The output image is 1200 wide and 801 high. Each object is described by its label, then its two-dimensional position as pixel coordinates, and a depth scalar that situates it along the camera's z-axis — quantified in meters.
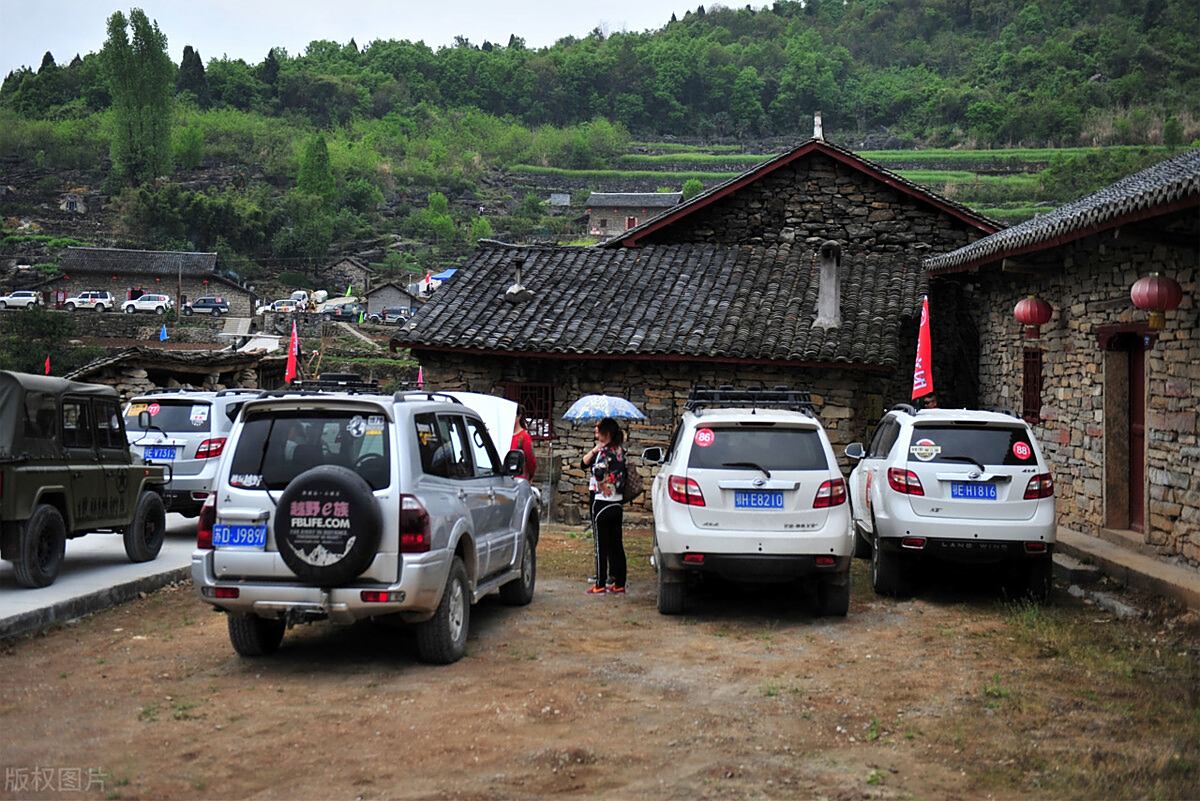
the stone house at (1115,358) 10.73
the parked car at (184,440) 15.12
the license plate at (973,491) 10.02
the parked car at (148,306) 67.50
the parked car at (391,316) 67.00
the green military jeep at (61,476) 9.73
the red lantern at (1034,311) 14.54
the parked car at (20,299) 67.10
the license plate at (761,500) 9.24
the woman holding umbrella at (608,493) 10.67
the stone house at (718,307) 18.59
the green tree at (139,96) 94.44
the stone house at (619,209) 99.75
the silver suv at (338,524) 7.05
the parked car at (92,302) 69.56
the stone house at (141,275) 73.56
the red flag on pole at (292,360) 24.64
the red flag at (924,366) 16.66
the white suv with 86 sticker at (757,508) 9.19
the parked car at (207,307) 67.66
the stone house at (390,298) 71.81
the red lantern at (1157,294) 10.65
